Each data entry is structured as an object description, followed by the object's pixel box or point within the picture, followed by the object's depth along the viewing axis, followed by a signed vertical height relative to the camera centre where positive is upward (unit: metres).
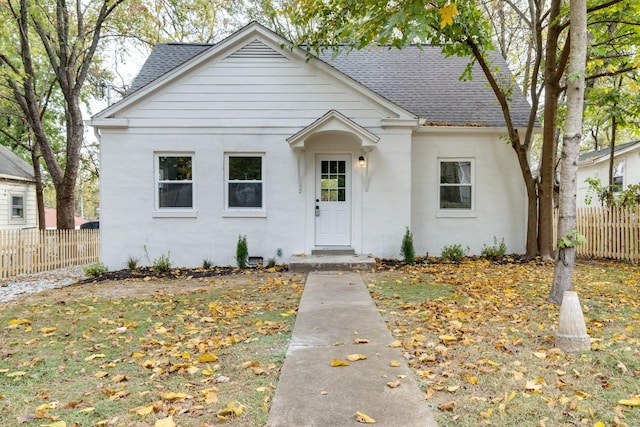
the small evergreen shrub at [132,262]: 9.85 -1.25
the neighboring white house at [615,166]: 17.16 +2.02
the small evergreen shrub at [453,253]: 10.55 -1.15
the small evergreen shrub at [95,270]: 9.51 -1.40
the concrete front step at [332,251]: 9.91 -1.01
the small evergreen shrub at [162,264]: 9.60 -1.27
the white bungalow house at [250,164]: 9.92 +1.17
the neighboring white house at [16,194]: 18.56 +0.87
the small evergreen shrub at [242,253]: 9.67 -1.02
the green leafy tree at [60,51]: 13.48 +5.67
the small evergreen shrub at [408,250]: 9.84 -0.99
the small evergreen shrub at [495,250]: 10.73 -1.10
